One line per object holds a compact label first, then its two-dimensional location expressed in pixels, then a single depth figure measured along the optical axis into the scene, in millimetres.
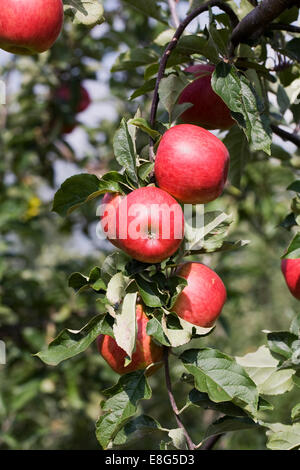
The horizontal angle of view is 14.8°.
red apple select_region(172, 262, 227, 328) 1169
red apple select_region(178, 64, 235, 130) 1254
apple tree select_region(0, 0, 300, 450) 1128
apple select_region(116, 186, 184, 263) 1114
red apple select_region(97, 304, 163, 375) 1166
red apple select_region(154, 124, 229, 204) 1140
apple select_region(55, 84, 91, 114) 2291
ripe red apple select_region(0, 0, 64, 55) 1147
